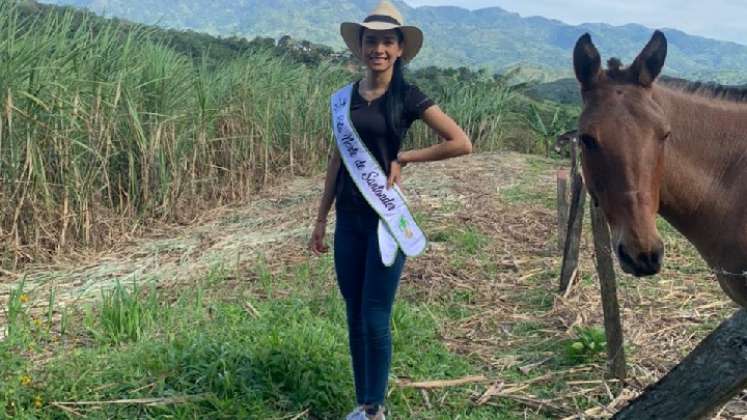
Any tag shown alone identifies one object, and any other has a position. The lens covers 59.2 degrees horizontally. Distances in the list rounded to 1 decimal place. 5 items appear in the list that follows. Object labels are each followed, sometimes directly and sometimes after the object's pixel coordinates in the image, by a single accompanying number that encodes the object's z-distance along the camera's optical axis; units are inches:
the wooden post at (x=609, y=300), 139.3
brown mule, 84.6
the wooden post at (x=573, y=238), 172.9
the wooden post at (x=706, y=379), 64.4
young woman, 107.9
